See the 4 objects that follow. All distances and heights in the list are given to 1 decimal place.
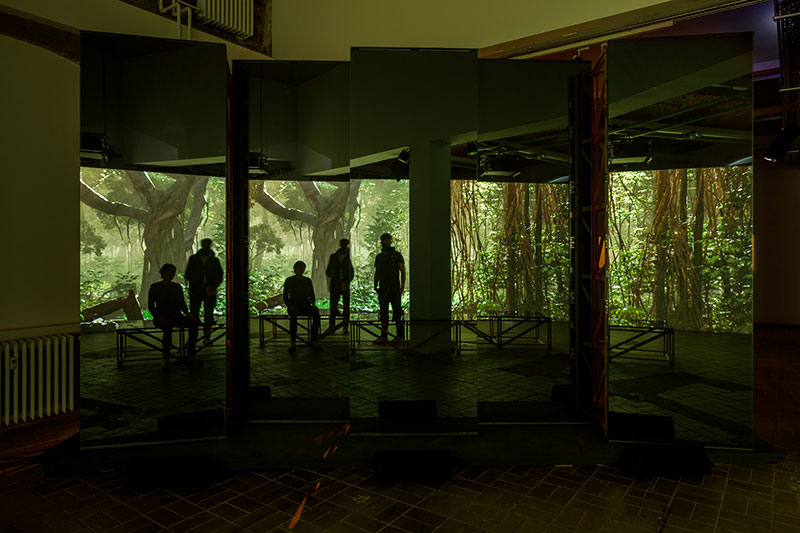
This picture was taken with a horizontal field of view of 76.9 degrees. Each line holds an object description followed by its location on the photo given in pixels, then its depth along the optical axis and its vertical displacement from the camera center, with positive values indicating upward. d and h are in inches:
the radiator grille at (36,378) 180.9 -41.6
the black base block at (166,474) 141.1 -58.5
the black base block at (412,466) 145.4 -58.2
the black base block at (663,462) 147.5 -57.7
